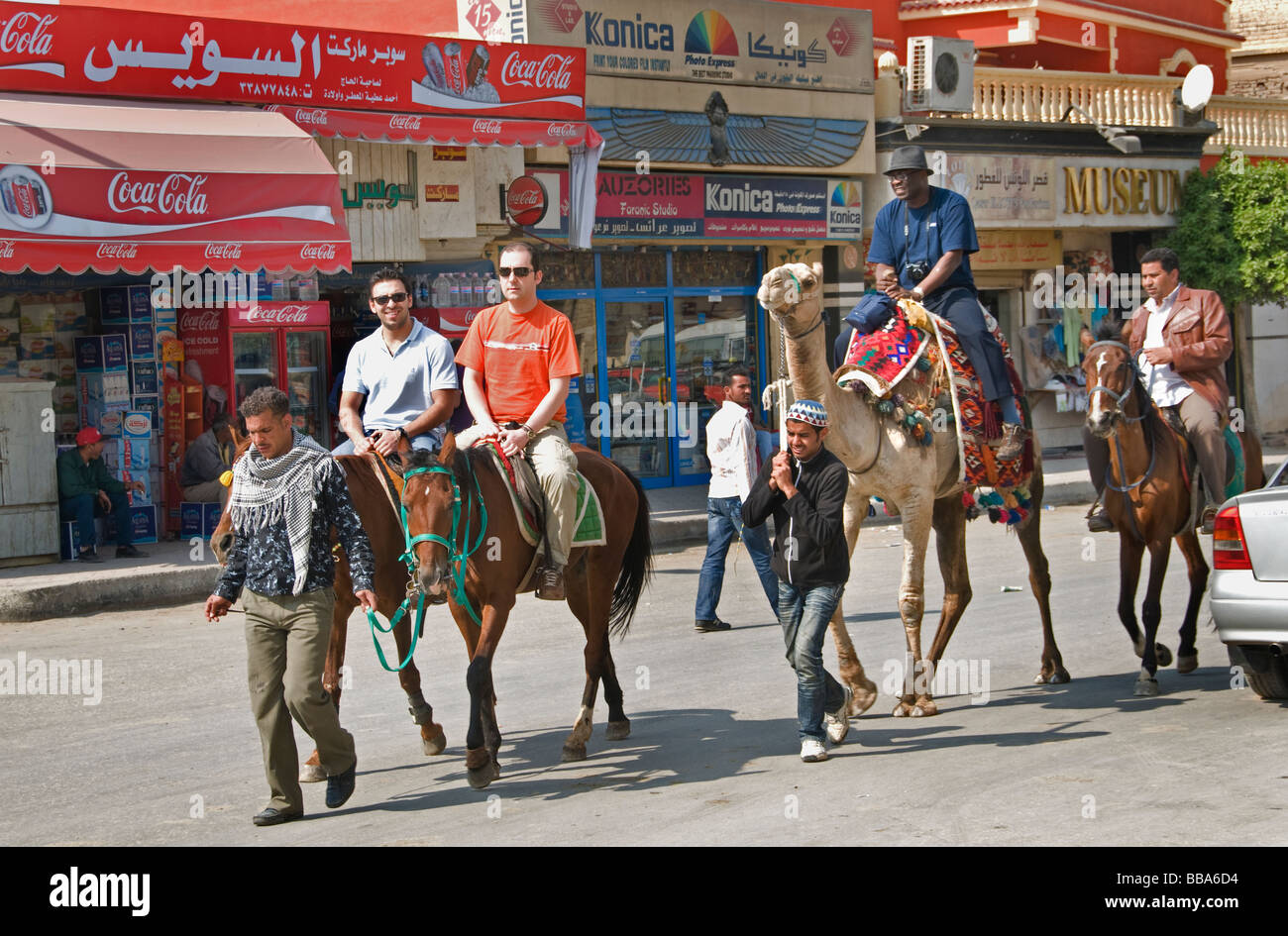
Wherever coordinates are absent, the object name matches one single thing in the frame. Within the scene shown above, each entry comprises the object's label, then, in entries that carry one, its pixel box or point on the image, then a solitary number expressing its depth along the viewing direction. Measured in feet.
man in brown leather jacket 33.50
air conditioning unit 78.38
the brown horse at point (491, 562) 23.71
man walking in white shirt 40.16
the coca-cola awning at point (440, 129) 57.36
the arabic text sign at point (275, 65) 52.13
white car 26.81
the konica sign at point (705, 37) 66.44
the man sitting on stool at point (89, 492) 51.11
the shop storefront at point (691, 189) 68.44
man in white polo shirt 27.30
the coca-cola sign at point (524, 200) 64.75
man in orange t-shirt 26.78
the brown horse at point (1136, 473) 31.27
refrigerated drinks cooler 57.82
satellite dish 90.27
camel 27.37
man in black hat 31.58
